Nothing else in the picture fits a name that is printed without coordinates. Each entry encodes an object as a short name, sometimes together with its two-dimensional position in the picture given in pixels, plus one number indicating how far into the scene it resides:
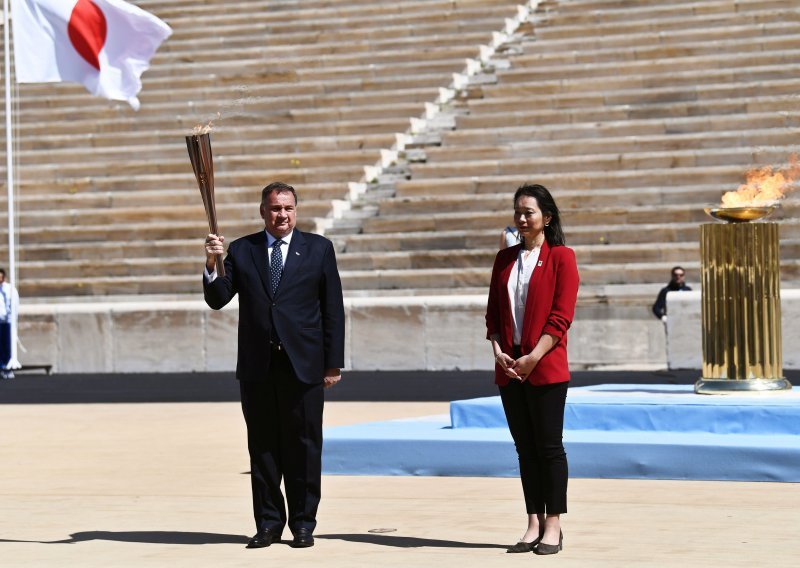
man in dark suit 8.12
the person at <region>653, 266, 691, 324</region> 21.12
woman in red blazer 7.78
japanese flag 20.95
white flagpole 22.97
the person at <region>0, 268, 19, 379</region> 22.95
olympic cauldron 12.05
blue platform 10.38
